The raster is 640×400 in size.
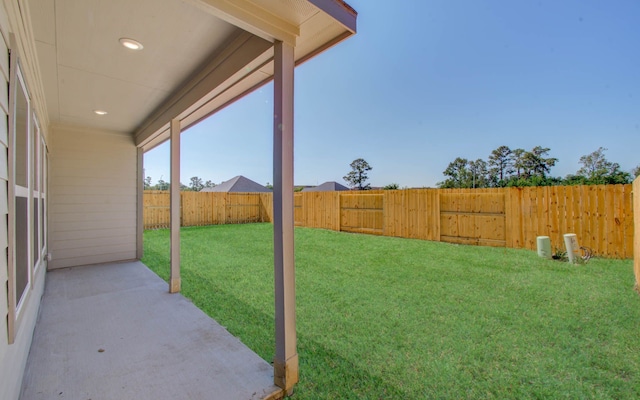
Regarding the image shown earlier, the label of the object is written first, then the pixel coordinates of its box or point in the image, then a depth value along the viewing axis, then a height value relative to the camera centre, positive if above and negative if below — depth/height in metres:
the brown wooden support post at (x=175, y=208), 3.59 -0.07
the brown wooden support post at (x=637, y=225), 3.60 -0.39
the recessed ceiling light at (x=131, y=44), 2.15 +1.26
